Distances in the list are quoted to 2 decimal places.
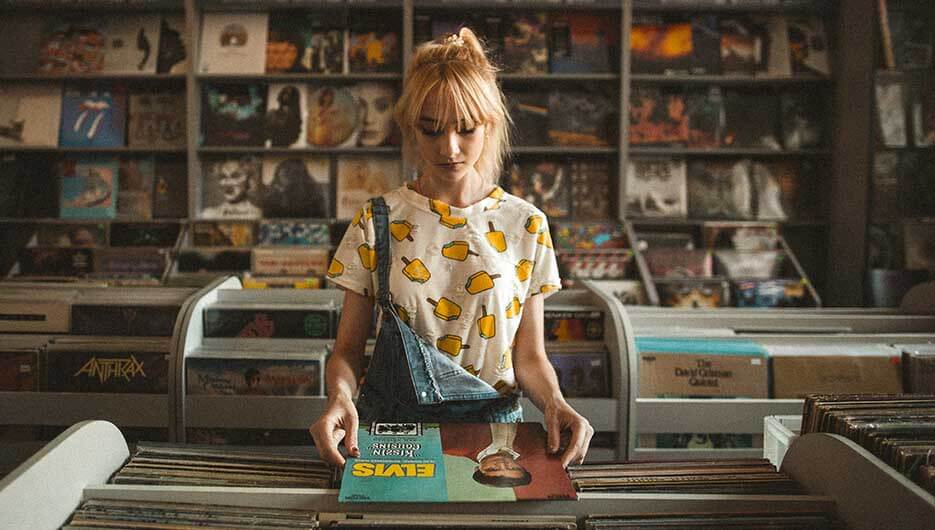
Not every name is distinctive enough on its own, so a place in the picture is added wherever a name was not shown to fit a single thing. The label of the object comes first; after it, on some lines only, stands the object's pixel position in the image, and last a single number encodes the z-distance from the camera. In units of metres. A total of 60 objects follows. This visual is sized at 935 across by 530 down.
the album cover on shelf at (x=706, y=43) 4.25
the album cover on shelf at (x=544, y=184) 4.31
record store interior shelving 4.08
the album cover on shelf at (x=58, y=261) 4.02
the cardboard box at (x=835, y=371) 2.02
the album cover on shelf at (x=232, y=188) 4.25
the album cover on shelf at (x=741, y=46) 4.27
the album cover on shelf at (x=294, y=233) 4.12
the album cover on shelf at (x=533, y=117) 4.30
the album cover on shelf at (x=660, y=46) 4.23
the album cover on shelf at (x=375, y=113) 4.23
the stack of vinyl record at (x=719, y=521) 0.85
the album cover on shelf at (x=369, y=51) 4.22
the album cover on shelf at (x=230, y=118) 4.21
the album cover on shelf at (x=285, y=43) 4.19
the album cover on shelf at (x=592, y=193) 4.30
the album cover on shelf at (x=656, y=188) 4.28
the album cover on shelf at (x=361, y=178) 4.31
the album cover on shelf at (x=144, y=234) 4.12
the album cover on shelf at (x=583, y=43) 4.23
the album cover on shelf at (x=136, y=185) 4.31
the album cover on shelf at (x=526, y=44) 4.21
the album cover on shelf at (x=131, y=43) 4.19
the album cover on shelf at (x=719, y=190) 4.33
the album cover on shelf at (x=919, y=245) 3.59
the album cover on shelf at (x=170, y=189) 4.32
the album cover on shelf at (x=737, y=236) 4.15
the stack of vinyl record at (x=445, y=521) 0.83
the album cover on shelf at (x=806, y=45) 4.25
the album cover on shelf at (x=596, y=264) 3.95
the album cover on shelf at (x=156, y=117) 4.27
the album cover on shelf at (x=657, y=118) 4.25
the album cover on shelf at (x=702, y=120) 4.29
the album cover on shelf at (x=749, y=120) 4.33
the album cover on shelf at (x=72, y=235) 4.15
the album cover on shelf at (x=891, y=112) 3.77
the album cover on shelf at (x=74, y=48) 4.21
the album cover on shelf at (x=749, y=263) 4.02
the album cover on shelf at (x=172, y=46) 4.18
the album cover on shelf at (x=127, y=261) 3.98
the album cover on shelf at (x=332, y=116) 4.23
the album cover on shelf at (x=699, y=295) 3.81
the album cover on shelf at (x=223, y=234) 4.13
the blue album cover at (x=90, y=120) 4.25
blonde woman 1.24
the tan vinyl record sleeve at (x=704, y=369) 2.06
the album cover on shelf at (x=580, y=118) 4.26
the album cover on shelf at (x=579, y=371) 2.10
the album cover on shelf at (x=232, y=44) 4.15
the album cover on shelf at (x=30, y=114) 4.24
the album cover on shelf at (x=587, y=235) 4.05
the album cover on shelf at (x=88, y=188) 4.29
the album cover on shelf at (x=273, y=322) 2.17
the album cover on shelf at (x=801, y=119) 4.34
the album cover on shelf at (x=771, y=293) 3.86
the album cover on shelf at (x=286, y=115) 4.21
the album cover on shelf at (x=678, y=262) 3.93
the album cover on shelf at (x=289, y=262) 3.99
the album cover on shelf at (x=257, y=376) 2.05
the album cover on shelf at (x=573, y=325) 2.19
